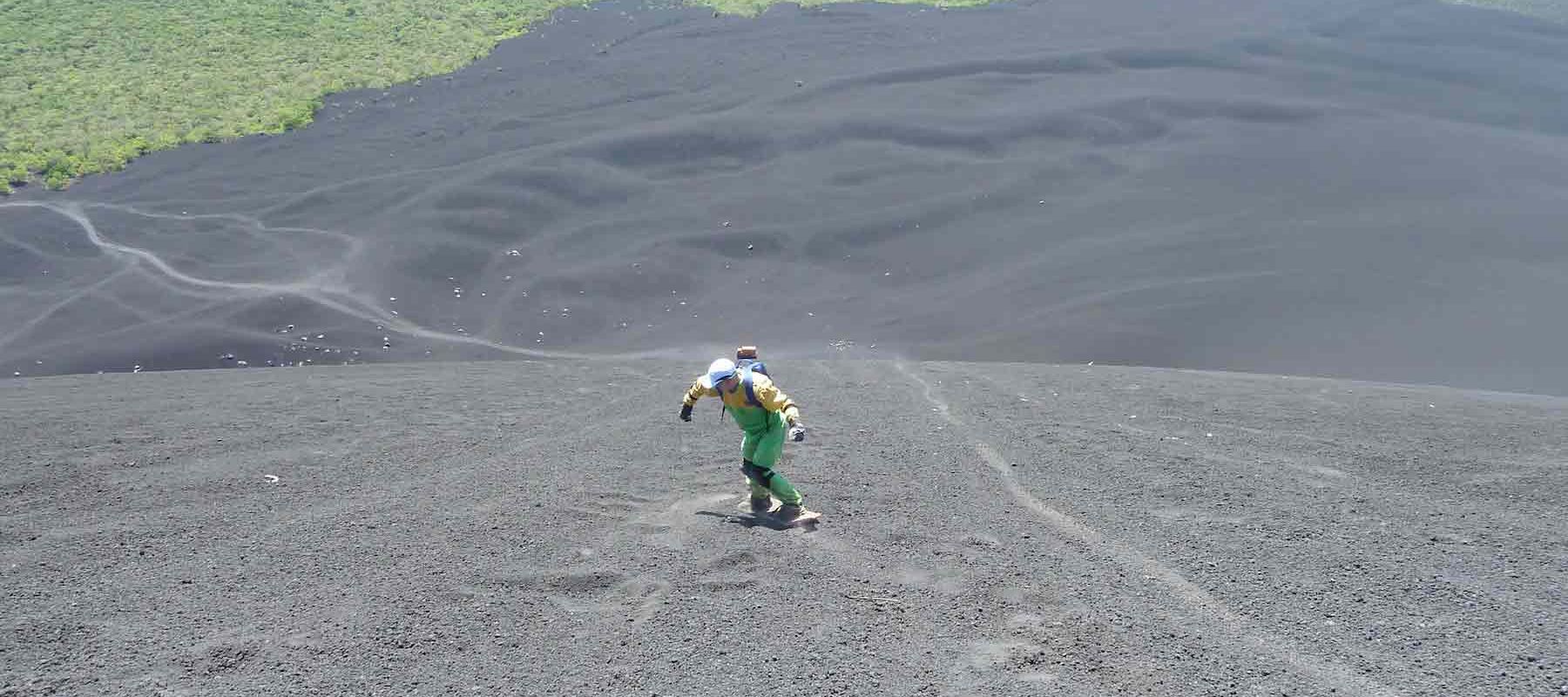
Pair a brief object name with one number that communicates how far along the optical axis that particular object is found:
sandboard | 8.88
